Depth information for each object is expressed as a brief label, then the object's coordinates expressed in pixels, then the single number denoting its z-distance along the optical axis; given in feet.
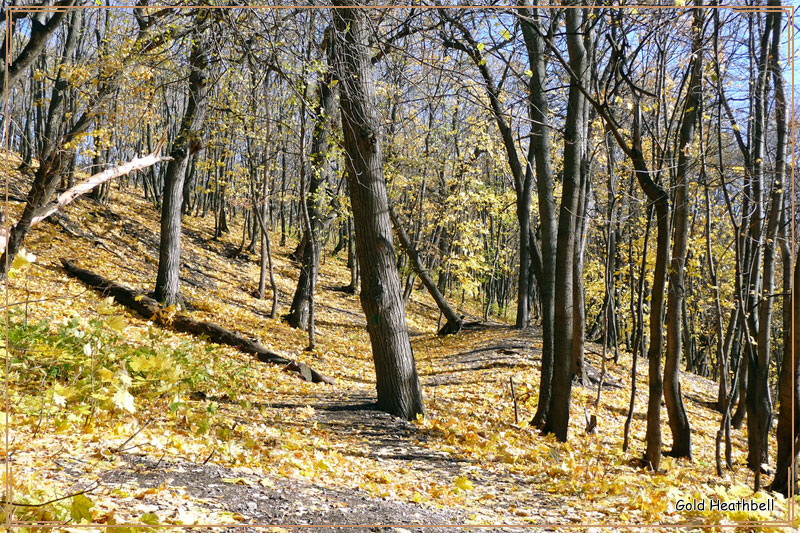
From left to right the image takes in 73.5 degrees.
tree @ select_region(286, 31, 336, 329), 35.78
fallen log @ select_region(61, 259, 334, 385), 30.27
